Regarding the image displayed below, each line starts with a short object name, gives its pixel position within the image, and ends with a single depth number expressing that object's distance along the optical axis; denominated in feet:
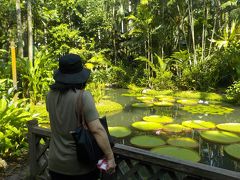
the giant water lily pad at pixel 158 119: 24.31
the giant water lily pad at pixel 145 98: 33.76
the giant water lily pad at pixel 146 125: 22.54
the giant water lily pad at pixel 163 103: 31.04
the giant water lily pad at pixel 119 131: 21.14
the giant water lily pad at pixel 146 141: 18.99
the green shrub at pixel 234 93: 30.98
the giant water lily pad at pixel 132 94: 36.78
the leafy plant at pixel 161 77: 39.68
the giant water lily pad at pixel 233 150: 17.43
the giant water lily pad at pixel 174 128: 21.98
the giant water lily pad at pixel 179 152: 16.87
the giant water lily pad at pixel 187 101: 31.55
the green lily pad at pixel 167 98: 33.23
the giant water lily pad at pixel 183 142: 18.92
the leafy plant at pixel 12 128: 13.46
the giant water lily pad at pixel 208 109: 27.71
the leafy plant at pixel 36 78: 25.53
